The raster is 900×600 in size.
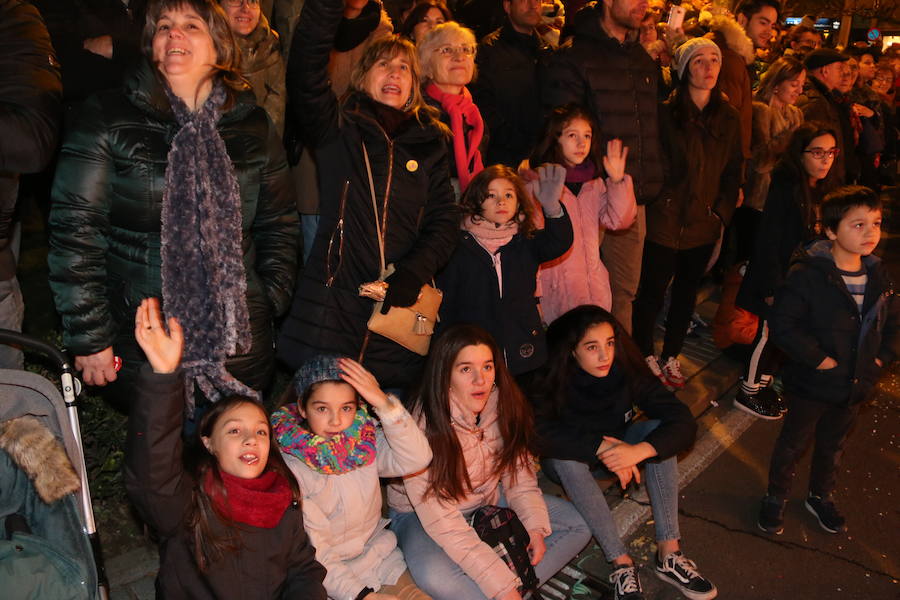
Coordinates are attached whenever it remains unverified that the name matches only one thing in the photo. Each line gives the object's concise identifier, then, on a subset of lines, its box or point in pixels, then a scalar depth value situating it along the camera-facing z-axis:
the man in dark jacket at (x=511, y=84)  5.36
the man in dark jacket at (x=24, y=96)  2.88
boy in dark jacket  4.52
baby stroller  2.71
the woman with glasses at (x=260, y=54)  4.22
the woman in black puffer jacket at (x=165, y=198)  2.96
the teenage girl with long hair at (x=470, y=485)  3.72
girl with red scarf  2.79
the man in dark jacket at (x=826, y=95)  7.45
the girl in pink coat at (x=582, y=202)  4.94
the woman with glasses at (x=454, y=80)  4.64
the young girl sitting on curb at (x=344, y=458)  3.45
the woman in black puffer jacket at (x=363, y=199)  3.82
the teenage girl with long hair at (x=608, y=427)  4.21
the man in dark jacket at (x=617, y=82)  5.24
